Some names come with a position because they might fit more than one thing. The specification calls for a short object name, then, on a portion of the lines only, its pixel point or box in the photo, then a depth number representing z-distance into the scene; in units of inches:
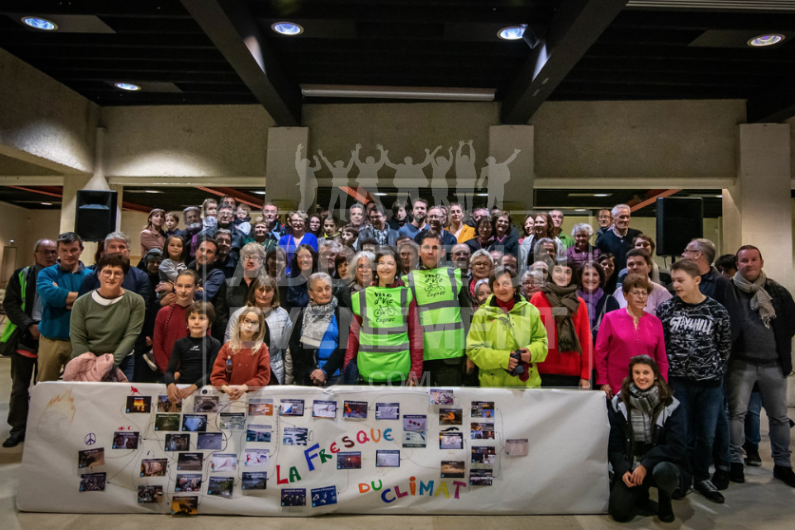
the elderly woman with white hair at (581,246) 189.3
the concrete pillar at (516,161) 286.5
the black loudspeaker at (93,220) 228.8
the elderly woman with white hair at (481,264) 154.6
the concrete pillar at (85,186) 315.9
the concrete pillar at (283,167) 296.2
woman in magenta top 130.7
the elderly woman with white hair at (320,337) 136.4
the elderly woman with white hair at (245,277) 152.5
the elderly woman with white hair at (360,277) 146.0
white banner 117.2
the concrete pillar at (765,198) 279.3
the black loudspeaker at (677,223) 200.7
